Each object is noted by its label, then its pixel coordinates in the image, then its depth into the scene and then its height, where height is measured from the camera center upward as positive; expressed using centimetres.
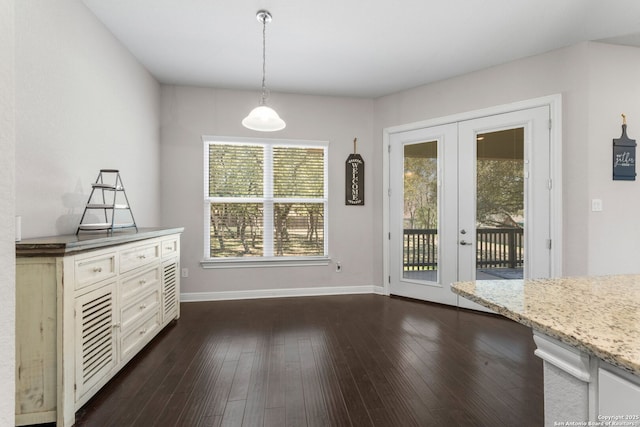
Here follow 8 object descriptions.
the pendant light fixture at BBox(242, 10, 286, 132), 250 +81
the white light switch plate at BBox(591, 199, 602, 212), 295 +8
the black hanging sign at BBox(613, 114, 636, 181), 297 +57
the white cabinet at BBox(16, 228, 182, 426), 159 -64
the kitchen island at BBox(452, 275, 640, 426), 63 -29
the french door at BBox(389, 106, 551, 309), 327 +12
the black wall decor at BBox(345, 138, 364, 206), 435 +52
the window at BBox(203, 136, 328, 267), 409 +18
